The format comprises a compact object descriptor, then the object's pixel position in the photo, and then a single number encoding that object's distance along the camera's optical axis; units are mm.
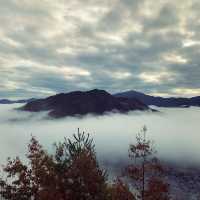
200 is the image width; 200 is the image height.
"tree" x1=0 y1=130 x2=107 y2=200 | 31969
